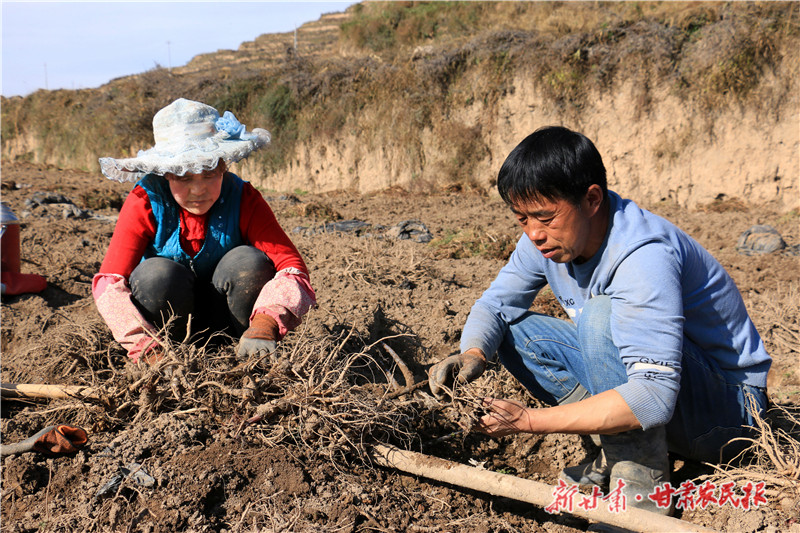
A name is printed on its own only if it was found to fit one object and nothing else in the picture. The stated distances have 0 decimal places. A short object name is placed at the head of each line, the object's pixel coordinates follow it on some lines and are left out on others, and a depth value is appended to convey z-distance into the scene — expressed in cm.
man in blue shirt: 150
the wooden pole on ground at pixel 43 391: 201
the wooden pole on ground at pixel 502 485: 147
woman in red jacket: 209
